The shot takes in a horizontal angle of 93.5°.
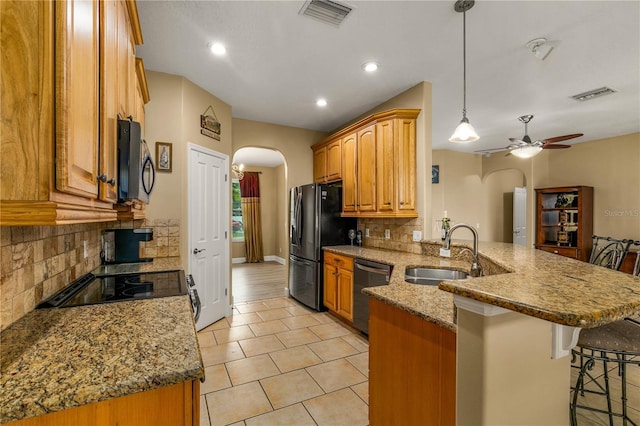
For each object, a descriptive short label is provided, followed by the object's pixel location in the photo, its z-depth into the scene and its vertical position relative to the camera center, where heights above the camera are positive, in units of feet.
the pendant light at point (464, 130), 7.66 +2.23
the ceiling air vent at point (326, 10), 6.66 +4.64
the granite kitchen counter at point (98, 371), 2.33 -1.40
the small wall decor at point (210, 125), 11.23 +3.40
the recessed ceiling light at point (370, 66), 9.34 +4.63
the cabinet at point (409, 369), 4.12 -2.42
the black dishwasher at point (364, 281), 9.60 -2.29
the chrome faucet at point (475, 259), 6.03 -0.95
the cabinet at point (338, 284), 11.35 -2.86
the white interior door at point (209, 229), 10.87 -0.62
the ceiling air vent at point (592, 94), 11.15 +4.55
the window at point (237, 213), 27.27 +0.01
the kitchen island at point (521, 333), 2.77 -1.46
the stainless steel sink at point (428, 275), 8.40 -1.78
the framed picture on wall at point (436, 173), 21.59 +2.88
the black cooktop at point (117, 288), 4.75 -1.42
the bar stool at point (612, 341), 4.75 -2.09
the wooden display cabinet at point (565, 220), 17.35 -0.47
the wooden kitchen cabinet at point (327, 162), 14.12 +2.57
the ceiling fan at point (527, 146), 12.51 +2.81
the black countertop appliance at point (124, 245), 8.56 -0.93
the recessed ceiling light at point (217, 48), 8.38 +4.69
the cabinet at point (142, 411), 2.41 -1.69
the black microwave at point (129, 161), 4.17 +0.75
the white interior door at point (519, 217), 23.07 -0.33
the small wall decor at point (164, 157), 10.02 +1.90
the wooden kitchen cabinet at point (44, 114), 2.23 +0.80
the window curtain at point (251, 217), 26.43 -0.34
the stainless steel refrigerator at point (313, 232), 13.25 -0.85
